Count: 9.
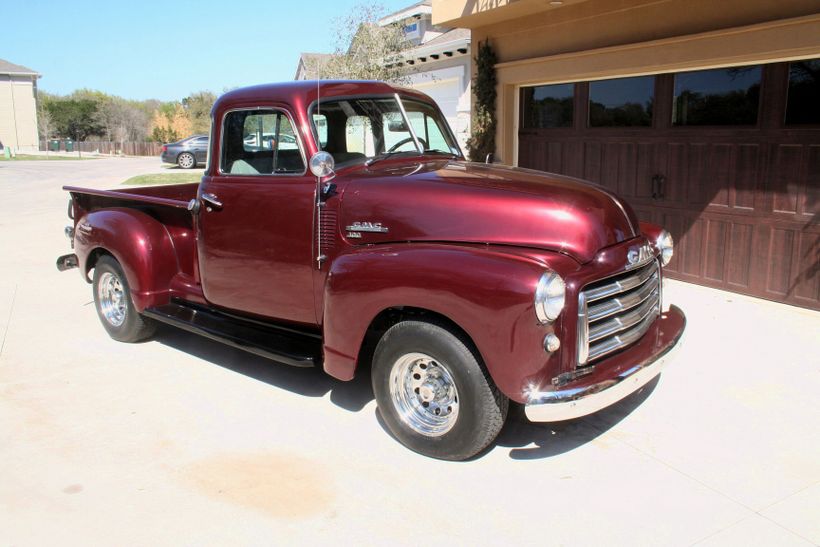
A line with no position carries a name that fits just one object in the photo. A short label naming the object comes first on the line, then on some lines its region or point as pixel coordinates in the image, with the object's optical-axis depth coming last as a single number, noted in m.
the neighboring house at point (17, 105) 55.53
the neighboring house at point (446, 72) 11.51
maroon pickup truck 3.35
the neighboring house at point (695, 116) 6.45
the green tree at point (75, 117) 62.31
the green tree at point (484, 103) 9.71
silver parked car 27.31
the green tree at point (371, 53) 12.09
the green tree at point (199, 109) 49.44
